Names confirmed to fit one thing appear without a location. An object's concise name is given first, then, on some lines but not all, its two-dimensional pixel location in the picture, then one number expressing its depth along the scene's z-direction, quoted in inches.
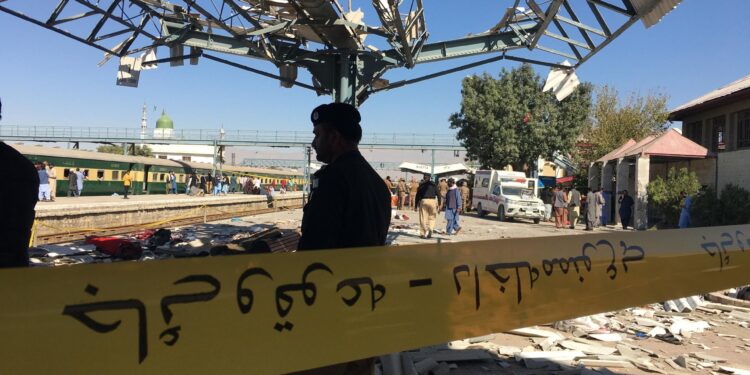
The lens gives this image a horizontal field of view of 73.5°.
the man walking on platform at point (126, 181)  996.2
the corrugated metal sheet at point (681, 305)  278.4
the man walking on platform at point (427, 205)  585.9
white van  969.5
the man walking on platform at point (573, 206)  837.2
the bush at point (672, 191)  743.1
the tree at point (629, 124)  1337.4
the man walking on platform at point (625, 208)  820.0
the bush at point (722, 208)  623.8
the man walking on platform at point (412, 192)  1232.8
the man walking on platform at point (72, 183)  971.3
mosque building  3688.5
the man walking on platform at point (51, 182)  792.3
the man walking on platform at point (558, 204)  829.2
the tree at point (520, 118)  1354.6
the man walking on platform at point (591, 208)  799.7
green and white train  1011.3
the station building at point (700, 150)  761.0
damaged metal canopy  313.3
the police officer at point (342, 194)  80.0
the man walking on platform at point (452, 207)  648.4
